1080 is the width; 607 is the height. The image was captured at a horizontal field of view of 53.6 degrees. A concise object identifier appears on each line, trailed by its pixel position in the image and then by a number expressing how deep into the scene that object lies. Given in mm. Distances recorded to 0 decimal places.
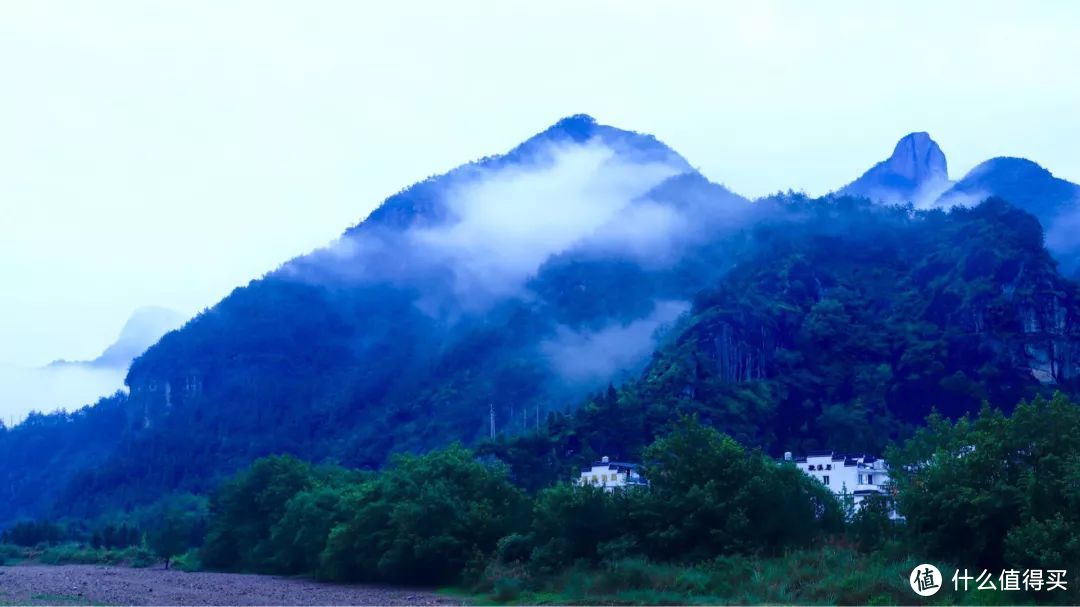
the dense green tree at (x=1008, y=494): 29234
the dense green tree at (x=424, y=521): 48219
